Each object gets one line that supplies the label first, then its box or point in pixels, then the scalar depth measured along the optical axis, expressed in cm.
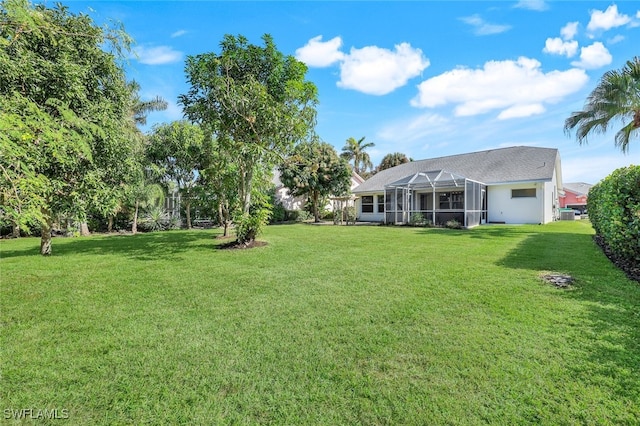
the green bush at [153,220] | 1839
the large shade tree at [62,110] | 288
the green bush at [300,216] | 2481
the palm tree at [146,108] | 2227
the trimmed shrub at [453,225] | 1612
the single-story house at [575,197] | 4371
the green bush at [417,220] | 1808
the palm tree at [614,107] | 1062
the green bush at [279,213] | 2334
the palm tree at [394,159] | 4025
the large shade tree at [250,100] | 864
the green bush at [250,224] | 923
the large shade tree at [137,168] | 895
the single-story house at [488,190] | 1767
